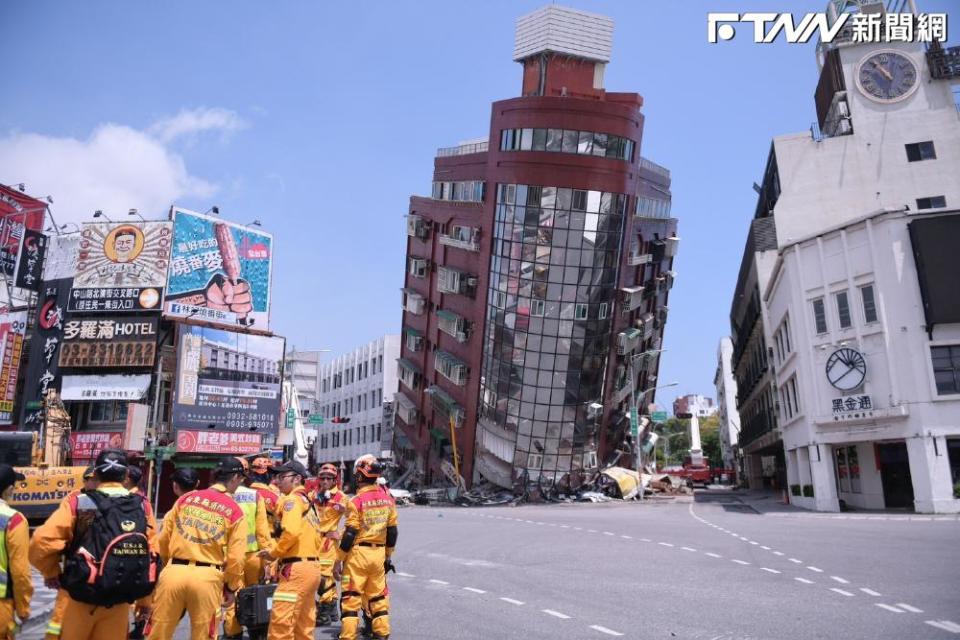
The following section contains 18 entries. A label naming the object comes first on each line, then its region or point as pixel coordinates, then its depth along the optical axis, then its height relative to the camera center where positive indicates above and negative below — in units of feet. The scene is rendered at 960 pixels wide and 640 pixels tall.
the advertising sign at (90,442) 131.03 +6.88
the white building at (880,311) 91.45 +21.84
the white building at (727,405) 351.46 +35.26
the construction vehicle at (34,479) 72.59 +0.20
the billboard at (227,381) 136.46 +18.79
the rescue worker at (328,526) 28.89 -1.85
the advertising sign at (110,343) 135.85 +25.23
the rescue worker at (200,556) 20.01 -2.14
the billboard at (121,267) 139.23 +40.28
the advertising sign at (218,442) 131.95 +6.91
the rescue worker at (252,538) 25.86 -2.06
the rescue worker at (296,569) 23.50 -2.97
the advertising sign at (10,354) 140.46 +24.39
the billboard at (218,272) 142.10 +40.84
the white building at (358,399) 238.07 +27.48
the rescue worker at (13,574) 17.54 -2.19
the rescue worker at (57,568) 17.75 -2.07
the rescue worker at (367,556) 25.79 -2.76
